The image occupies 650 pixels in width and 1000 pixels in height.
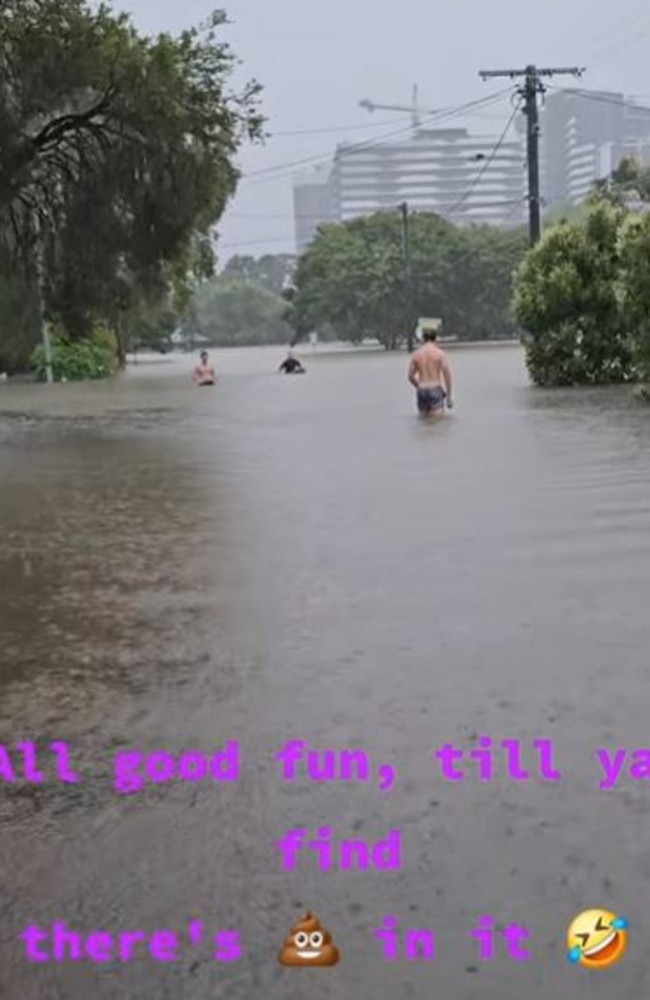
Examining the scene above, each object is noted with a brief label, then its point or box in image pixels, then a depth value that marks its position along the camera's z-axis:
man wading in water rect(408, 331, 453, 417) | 17.39
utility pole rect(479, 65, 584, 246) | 32.59
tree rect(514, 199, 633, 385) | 22.25
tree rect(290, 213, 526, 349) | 71.62
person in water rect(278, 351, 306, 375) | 41.88
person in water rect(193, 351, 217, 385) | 34.97
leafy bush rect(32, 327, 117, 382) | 44.00
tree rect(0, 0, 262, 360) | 17.19
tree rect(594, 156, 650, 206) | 52.88
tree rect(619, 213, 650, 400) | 17.52
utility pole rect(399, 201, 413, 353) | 71.00
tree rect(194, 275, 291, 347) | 125.81
